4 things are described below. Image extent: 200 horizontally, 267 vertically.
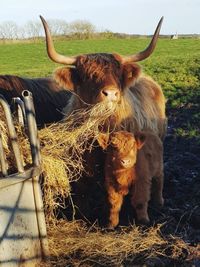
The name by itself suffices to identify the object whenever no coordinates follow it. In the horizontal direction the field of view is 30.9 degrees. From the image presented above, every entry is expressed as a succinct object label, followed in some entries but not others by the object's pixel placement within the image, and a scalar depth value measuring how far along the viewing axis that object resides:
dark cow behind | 4.73
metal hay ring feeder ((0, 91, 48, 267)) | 2.87
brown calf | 3.36
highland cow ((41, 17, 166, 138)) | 3.76
